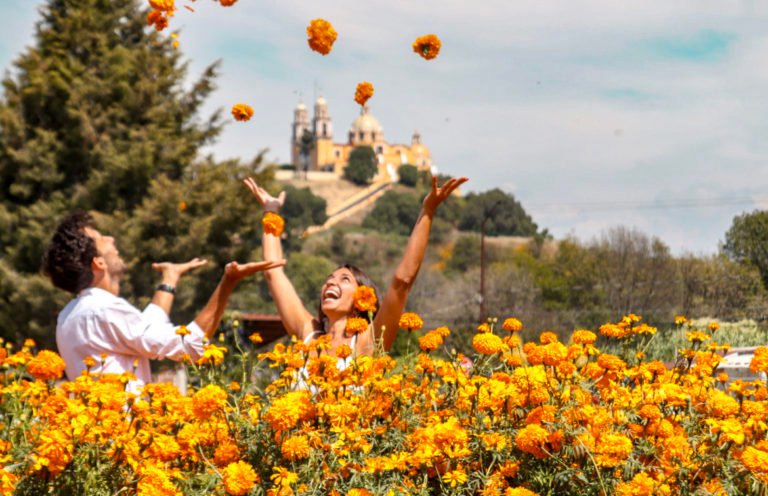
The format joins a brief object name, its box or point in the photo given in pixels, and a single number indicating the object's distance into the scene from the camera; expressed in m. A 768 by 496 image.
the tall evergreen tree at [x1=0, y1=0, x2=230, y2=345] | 20.17
